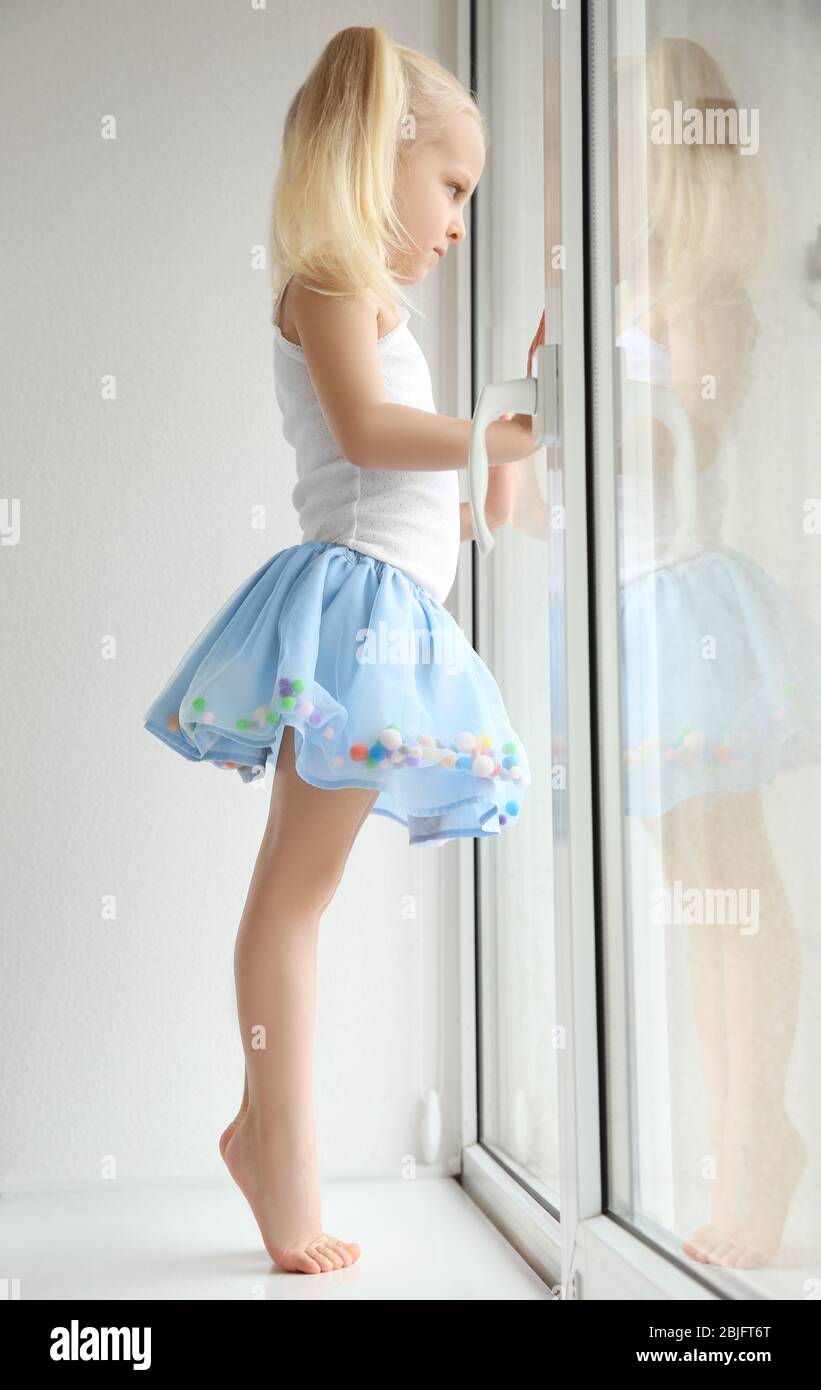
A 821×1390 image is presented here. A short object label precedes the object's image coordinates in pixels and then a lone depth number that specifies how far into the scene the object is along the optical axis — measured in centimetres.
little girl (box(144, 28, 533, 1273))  90
